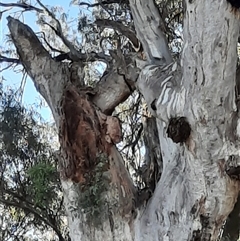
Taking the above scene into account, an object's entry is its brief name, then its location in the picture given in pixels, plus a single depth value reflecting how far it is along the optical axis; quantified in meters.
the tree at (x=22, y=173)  6.80
